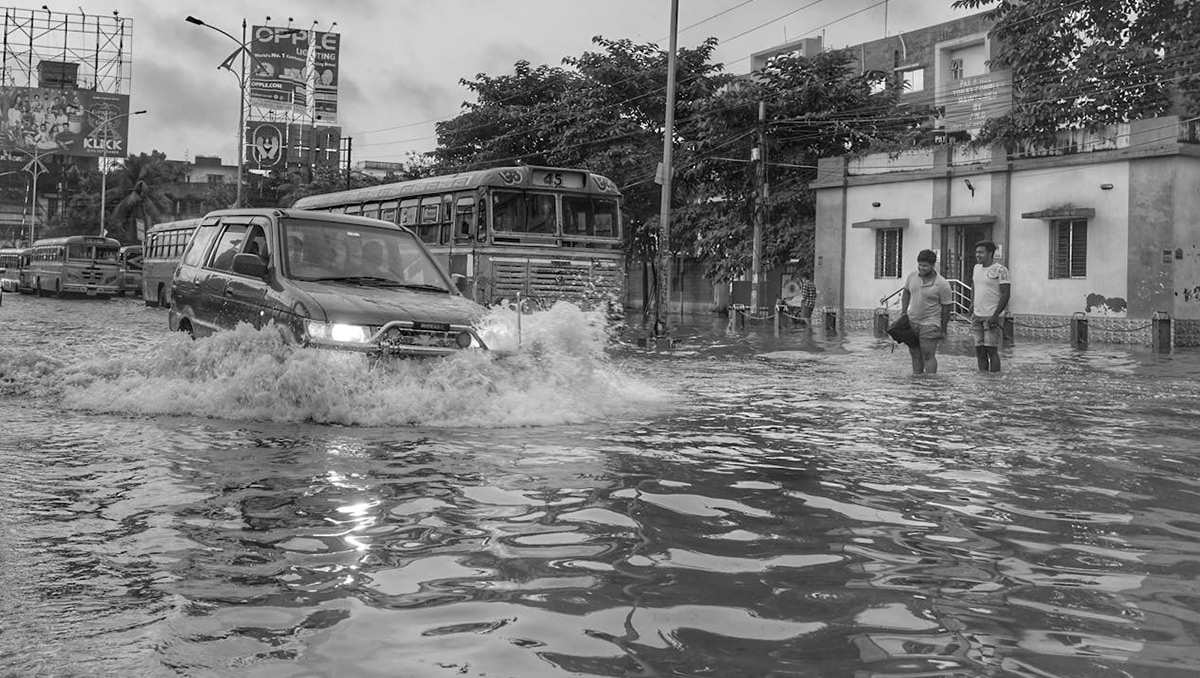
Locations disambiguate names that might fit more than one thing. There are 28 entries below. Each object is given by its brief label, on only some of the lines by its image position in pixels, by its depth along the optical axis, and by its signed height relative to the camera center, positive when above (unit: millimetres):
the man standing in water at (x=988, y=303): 14188 +291
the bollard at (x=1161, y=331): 23406 -50
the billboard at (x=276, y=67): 50125 +11163
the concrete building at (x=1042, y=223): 25891 +2686
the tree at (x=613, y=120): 38031 +7170
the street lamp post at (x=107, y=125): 64188 +10773
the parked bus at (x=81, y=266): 43406 +1752
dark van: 8594 +255
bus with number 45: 19094 +1492
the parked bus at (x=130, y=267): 45875 +1834
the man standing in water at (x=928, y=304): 13703 +256
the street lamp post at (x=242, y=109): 46781 +8599
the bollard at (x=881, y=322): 28391 +51
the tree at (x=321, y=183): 54938 +6697
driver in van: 9945 +490
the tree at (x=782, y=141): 34562 +5722
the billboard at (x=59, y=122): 65062 +10980
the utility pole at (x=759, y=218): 33250 +3123
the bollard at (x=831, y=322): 30078 +33
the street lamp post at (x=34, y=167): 67888 +9787
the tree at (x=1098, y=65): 28250 +6762
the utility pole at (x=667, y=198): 24062 +2769
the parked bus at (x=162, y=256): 32125 +1687
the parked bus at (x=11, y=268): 51812 +2060
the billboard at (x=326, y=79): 54812 +11594
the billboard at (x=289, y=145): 50969 +8012
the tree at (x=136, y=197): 73500 +7663
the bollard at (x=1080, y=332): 23781 -102
